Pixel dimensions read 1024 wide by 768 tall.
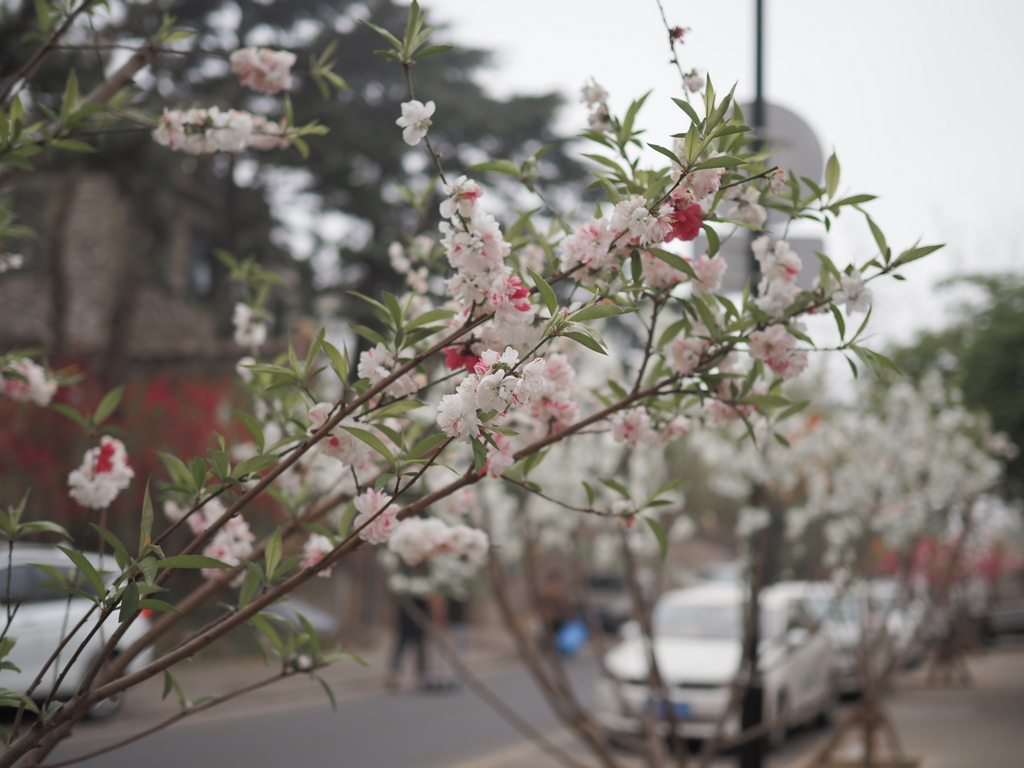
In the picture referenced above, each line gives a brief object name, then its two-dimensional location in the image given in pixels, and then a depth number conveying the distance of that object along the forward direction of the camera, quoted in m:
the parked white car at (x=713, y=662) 8.64
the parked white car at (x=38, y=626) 7.99
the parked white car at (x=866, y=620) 7.40
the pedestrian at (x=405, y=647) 13.02
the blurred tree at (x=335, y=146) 15.78
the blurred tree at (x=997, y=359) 9.45
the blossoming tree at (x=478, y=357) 1.70
